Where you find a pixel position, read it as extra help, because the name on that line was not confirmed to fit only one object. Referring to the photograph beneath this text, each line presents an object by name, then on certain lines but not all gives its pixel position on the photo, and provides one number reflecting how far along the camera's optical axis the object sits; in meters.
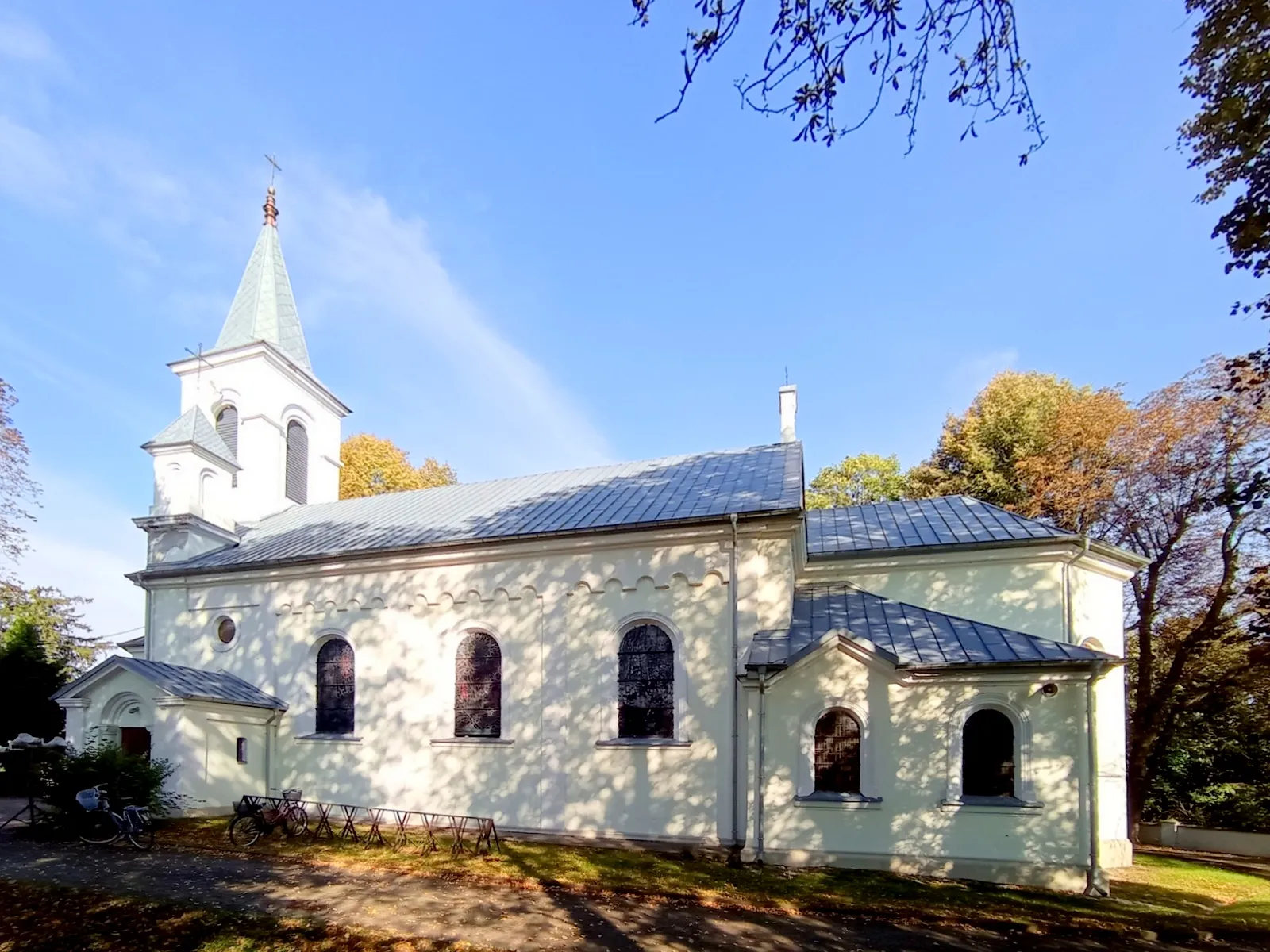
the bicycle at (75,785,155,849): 13.16
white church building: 11.91
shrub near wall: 14.00
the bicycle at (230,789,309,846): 13.61
